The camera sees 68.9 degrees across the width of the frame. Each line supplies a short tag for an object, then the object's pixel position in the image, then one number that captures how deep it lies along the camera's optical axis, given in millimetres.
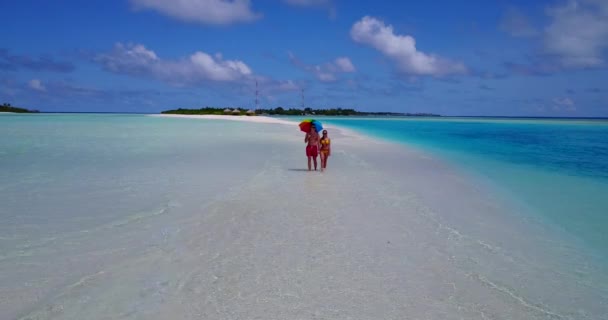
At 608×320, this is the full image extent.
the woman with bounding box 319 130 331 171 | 11773
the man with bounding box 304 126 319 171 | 11617
